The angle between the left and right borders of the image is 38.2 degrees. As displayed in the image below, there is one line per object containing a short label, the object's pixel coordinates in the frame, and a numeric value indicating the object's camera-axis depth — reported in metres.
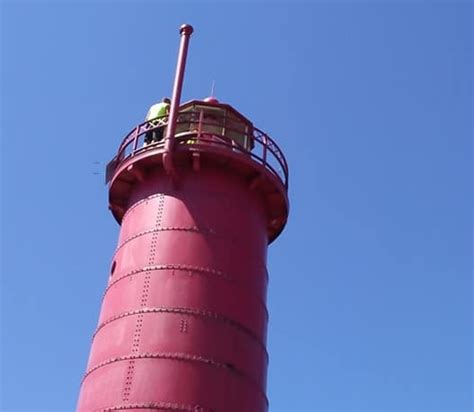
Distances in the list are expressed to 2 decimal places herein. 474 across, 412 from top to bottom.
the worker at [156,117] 19.25
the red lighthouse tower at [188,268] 14.91
